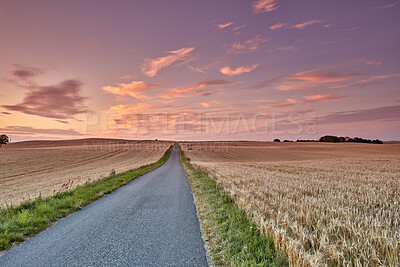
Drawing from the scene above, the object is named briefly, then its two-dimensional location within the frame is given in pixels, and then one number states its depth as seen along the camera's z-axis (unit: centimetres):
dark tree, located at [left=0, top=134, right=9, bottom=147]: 9586
